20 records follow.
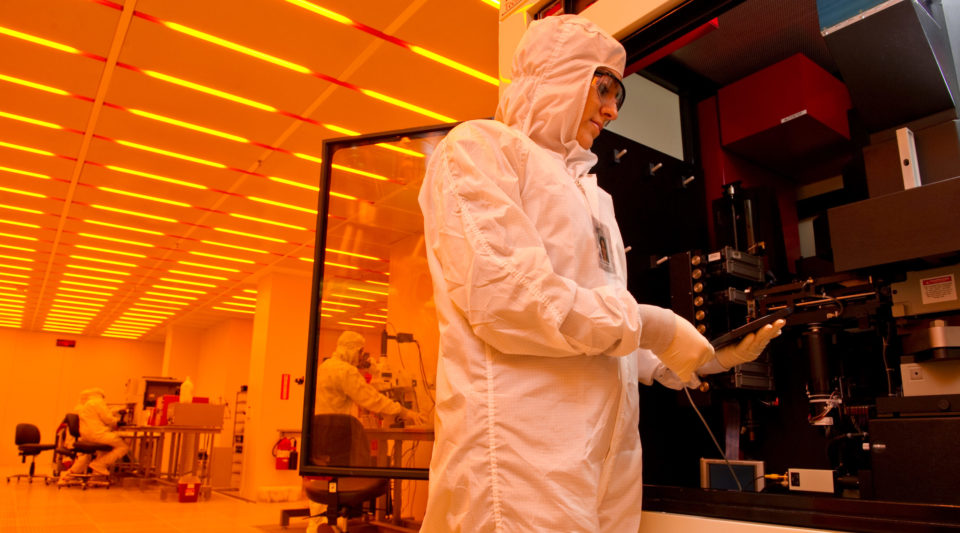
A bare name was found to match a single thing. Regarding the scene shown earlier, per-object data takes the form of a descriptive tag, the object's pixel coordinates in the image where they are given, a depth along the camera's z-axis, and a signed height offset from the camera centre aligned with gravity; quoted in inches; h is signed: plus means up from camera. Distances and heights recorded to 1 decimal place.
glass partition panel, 92.7 +13.3
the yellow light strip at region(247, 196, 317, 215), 250.8 +75.9
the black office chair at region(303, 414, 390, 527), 91.4 -5.5
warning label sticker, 59.1 +10.6
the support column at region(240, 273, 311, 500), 330.6 +16.3
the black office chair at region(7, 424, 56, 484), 383.9 -24.4
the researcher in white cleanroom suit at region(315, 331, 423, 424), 96.4 +2.4
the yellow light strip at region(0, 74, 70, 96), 170.4 +81.9
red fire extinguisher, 330.0 -25.3
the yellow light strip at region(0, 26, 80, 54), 150.9 +83.2
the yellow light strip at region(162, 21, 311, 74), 148.1 +82.4
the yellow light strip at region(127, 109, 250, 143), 187.9 +80.7
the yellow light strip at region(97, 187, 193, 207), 246.8 +77.4
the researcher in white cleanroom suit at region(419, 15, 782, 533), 41.3 +4.9
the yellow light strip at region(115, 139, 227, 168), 207.3 +79.4
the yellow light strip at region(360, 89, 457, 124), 176.2 +81.5
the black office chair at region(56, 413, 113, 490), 346.0 -25.7
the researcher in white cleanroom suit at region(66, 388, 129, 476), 359.6 -16.8
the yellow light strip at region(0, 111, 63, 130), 189.4 +80.9
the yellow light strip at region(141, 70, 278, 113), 168.2 +81.5
